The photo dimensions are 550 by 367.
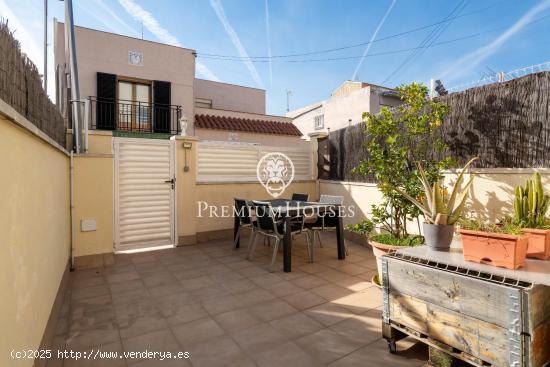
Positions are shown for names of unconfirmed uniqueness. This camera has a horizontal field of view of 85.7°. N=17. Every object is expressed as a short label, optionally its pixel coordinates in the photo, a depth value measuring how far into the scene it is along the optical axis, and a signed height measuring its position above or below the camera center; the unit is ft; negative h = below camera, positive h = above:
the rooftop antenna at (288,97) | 75.05 +23.14
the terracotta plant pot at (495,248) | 6.21 -1.39
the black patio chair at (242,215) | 16.11 -1.62
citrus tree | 11.25 +1.09
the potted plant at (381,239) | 10.56 -2.00
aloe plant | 8.06 -0.65
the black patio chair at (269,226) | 13.89 -1.98
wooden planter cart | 5.34 -2.53
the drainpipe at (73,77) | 14.06 +5.76
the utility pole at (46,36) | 20.59 +10.74
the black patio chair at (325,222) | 15.62 -1.95
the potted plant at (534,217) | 7.14 -0.87
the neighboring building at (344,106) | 40.83 +12.47
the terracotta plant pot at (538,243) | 7.11 -1.42
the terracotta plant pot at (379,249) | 10.24 -2.24
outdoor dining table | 13.38 -1.32
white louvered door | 16.55 -0.35
